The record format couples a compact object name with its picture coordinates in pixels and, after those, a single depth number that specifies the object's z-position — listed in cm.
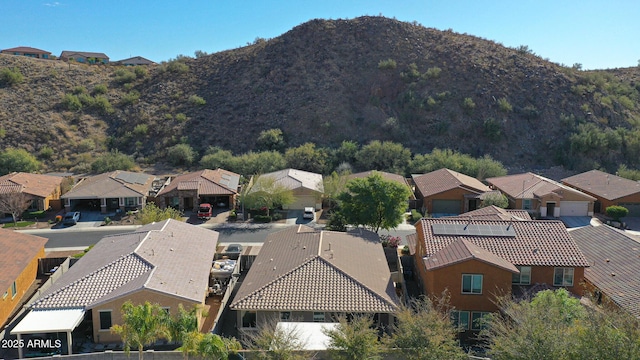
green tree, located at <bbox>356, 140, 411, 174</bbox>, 5941
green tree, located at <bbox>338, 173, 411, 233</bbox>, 3469
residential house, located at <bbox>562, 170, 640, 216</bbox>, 4269
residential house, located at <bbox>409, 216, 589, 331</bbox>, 2253
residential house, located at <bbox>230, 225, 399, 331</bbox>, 2178
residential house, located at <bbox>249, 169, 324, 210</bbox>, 4591
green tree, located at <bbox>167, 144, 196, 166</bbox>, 6438
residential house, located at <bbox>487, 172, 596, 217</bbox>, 4256
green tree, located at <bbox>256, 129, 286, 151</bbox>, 6712
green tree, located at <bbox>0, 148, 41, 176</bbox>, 5656
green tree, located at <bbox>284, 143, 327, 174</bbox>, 5725
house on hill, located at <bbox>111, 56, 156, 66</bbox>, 10259
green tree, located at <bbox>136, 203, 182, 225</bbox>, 3612
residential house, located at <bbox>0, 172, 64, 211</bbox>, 4456
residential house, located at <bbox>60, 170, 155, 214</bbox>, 4484
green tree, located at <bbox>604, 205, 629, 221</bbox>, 4122
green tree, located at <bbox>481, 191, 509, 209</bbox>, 4172
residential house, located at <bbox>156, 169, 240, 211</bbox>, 4581
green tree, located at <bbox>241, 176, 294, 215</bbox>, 4278
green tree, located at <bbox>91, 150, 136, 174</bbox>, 5934
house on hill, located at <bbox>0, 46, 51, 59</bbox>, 10308
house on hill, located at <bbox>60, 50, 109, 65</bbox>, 10400
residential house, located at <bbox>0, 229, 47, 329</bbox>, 2434
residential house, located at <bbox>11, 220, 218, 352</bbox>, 2098
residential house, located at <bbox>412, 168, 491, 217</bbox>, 4453
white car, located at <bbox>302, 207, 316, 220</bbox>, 4325
